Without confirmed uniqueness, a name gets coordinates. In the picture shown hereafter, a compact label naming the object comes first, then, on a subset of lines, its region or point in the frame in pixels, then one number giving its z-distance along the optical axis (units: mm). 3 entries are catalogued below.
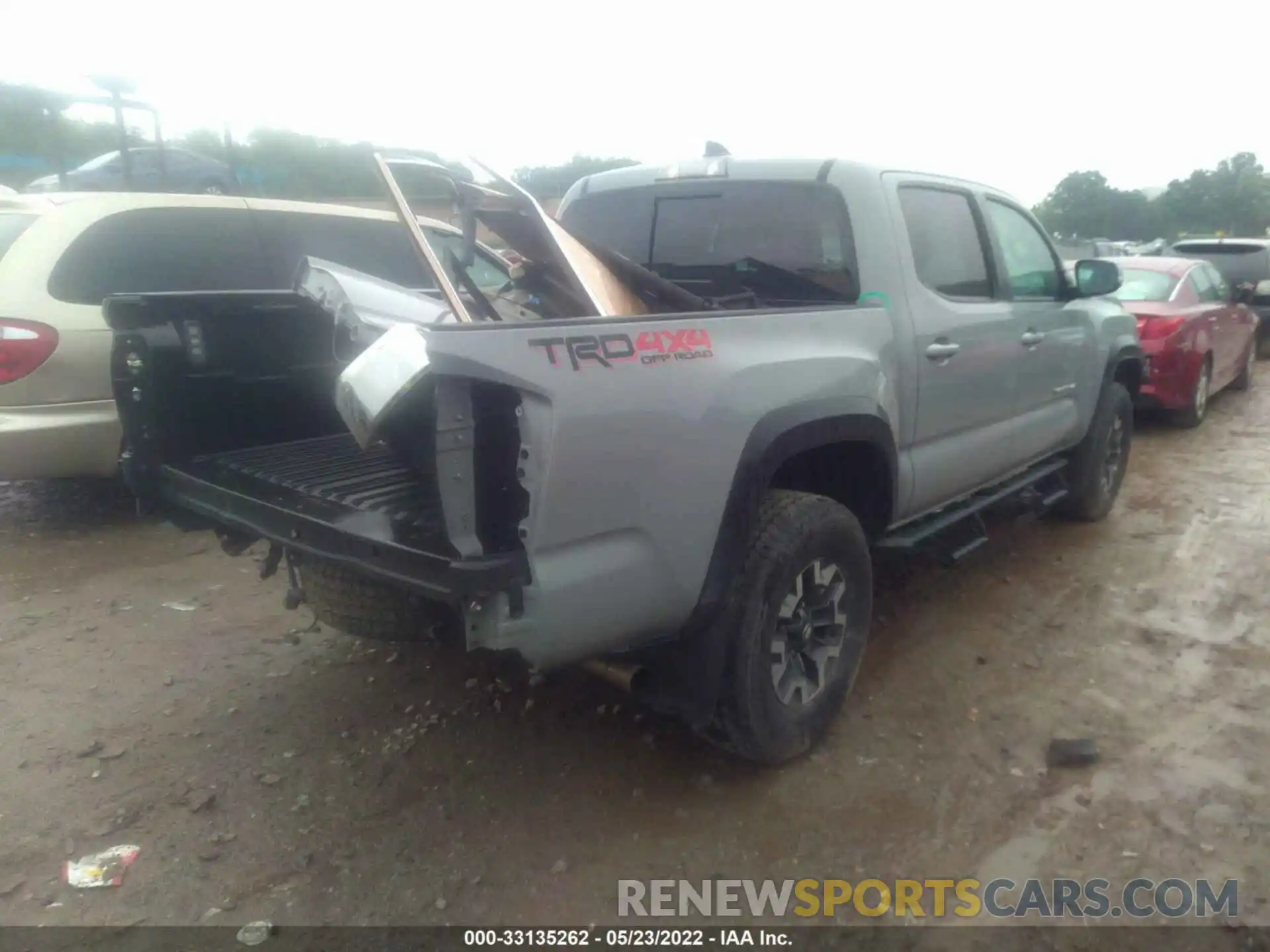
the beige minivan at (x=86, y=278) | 4734
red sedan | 8008
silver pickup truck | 2297
